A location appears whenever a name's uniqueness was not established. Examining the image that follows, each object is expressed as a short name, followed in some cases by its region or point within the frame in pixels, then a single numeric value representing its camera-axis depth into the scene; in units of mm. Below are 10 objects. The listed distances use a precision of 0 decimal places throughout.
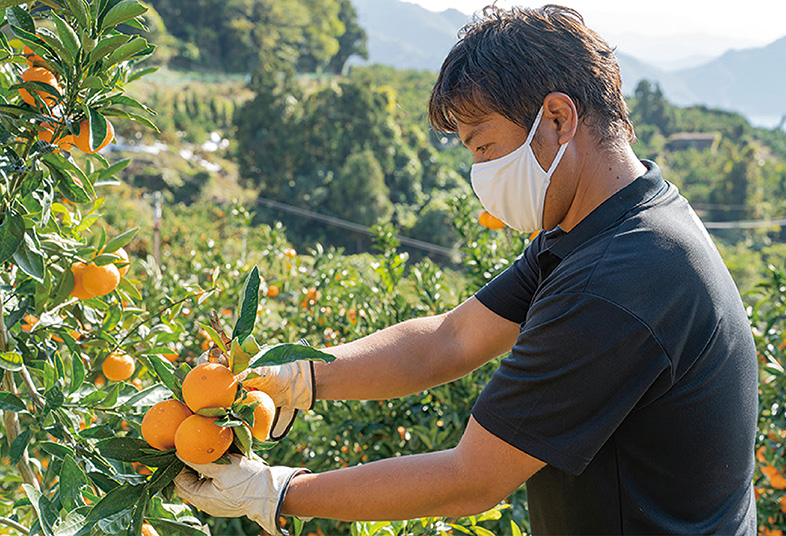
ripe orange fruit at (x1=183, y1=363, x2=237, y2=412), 783
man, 790
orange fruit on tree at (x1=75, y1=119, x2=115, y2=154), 945
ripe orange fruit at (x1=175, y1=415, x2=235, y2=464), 780
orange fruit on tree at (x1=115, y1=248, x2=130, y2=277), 1174
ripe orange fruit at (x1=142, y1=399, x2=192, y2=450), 805
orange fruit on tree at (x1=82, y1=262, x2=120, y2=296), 1078
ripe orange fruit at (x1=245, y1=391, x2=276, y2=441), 862
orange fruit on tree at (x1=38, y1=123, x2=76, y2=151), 963
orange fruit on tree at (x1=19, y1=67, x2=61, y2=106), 938
